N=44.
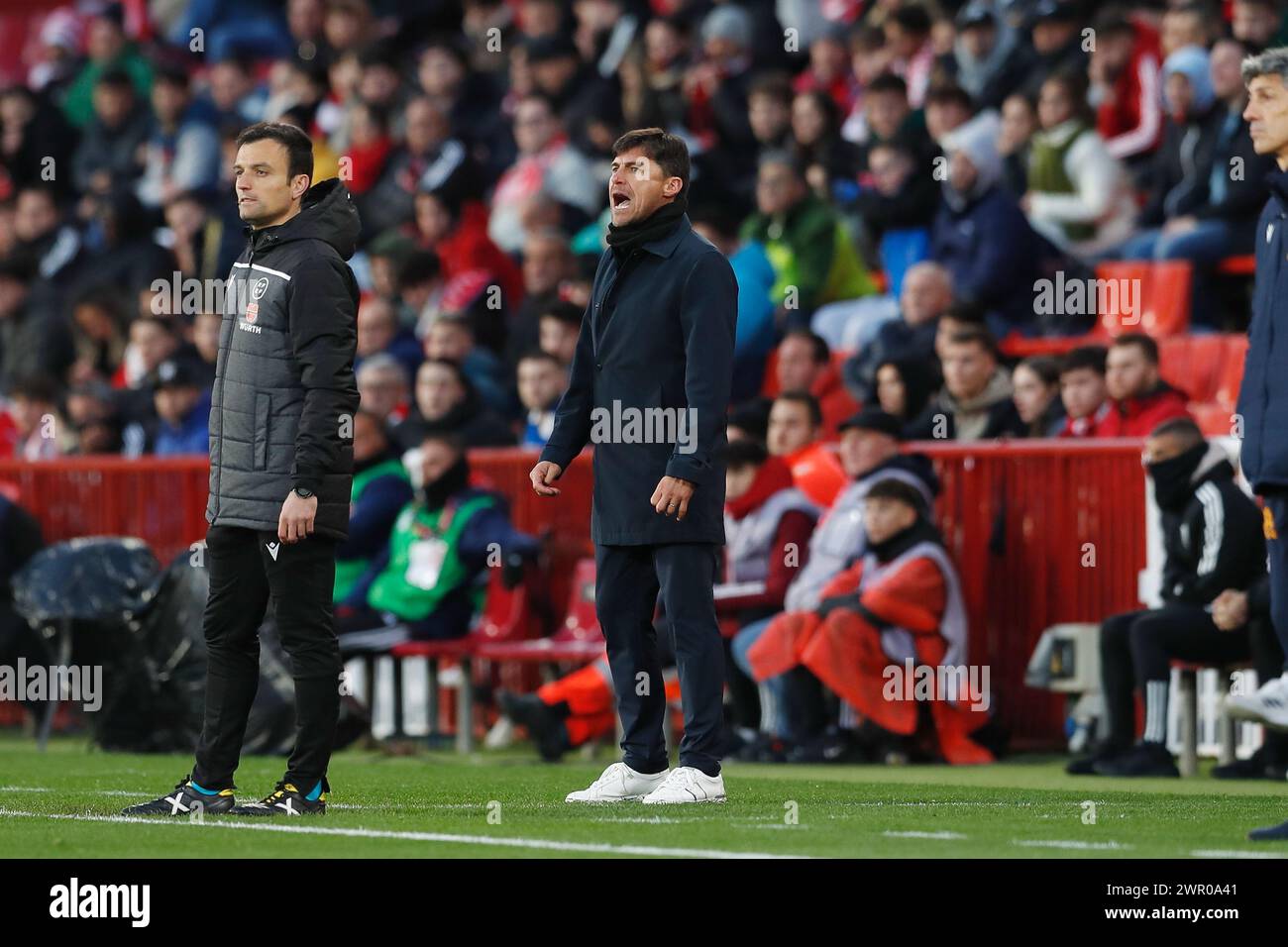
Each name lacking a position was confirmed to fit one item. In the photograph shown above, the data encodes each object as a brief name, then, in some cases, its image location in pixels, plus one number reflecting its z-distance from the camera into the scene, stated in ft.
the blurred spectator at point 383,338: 57.72
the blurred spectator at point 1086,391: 44.37
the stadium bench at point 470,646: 46.50
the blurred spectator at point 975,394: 45.62
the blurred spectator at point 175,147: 73.72
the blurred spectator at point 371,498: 49.06
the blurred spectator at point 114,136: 76.84
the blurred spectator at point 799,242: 54.44
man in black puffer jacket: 27.63
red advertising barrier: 43.21
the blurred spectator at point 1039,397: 45.55
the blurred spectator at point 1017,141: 54.80
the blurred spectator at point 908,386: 47.03
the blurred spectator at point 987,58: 57.67
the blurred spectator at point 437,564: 47.19
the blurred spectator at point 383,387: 52.80
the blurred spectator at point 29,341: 67.26
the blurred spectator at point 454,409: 50.55
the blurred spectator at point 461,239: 61.87
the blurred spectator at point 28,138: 78.28
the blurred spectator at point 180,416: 55.57
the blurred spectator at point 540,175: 62.75
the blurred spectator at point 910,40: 60.49
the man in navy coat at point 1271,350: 26.68
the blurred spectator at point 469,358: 55.16
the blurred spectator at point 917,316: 49.60
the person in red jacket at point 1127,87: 55.26
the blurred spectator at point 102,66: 80.18
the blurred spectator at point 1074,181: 53.36
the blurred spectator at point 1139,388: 42.86
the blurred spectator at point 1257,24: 51.16
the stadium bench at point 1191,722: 39.58
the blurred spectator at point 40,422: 58.44
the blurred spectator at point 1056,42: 56.85
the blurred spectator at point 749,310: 52.70
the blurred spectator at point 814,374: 49.90
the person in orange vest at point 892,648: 42.55
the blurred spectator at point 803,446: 46.24
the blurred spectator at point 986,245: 51.78
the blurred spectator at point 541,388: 50.39
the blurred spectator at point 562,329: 52.05
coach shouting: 29.86
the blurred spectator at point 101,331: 66.08
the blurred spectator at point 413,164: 65.00
